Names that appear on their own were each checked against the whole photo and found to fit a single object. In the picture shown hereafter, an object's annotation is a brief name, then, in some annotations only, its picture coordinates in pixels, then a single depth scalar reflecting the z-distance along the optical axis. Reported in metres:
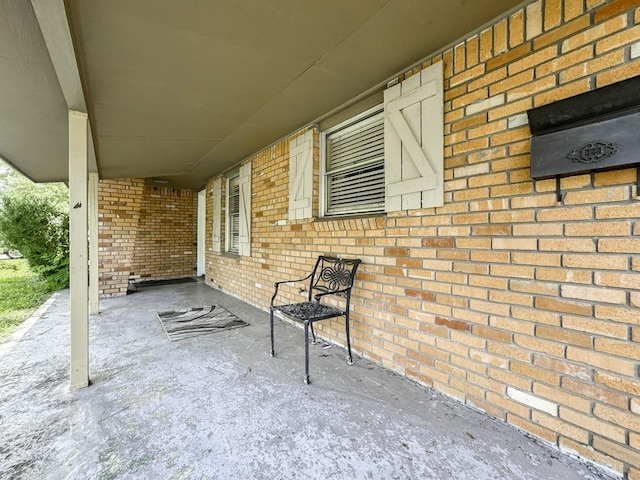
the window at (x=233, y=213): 5.70
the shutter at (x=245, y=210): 4.79
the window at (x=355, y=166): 2.75
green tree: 6.30
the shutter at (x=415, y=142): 2.07
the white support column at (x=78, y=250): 2.13
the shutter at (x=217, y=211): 6.06
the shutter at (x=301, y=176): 3.38
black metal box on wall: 1.23
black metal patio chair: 2.40
